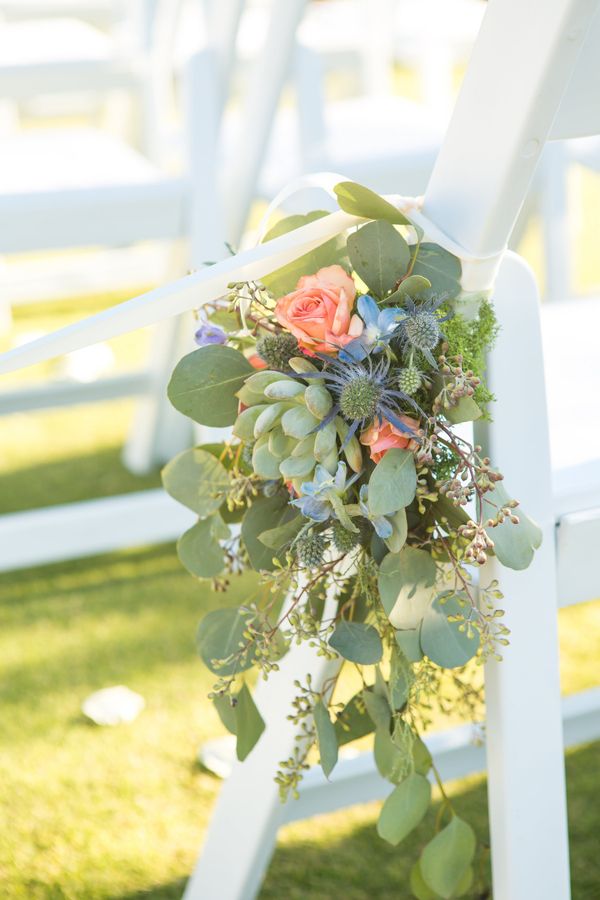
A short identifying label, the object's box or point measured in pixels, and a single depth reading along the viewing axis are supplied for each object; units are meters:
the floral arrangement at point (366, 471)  1.94
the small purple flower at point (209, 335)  2.04
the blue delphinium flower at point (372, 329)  1.94
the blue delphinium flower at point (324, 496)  1.93
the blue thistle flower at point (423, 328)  1.93
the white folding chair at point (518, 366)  1.87
